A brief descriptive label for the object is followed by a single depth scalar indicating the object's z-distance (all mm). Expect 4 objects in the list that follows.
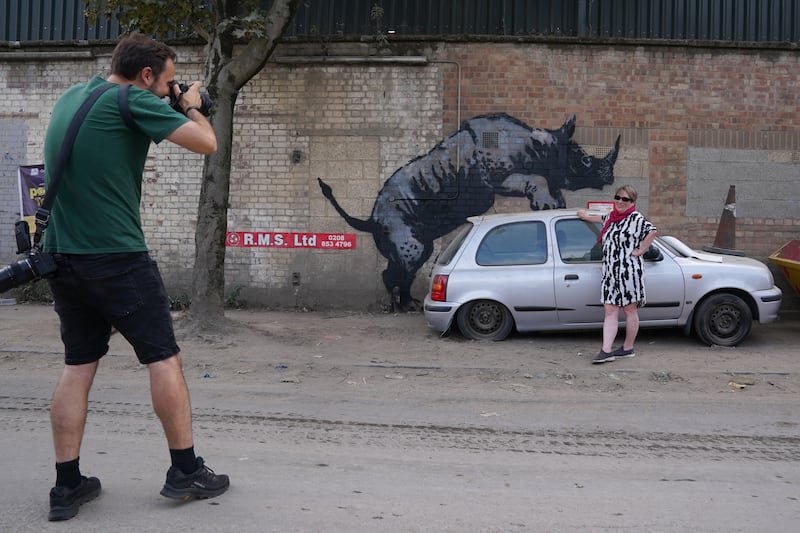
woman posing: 7477
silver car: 8125
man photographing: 3344
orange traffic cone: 10969
